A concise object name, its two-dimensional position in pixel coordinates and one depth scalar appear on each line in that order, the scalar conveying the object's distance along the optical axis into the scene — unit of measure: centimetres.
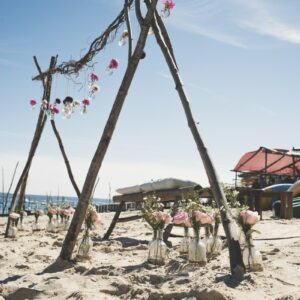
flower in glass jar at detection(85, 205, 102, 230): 587
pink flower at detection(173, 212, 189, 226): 497
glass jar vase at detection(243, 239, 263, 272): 415
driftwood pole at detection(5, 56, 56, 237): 992
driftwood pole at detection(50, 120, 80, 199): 983
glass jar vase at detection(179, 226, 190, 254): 554
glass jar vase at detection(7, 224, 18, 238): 892
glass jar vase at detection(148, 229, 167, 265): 505
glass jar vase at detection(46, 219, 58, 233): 974
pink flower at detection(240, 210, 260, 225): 441
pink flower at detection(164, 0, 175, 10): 618
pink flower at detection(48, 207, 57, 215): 973
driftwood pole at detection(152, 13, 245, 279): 394
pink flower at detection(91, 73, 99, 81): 821
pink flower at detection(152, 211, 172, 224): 521
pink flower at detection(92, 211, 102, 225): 589
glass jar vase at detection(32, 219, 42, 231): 1032
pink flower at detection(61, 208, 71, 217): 957
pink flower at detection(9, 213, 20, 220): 909
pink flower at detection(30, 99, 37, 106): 1022
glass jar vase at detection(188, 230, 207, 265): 477
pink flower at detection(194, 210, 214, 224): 480
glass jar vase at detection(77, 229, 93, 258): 554
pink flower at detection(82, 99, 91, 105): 851
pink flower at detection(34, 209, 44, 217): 1027
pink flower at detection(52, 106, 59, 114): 987
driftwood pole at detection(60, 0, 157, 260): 533
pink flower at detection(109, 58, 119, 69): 705
